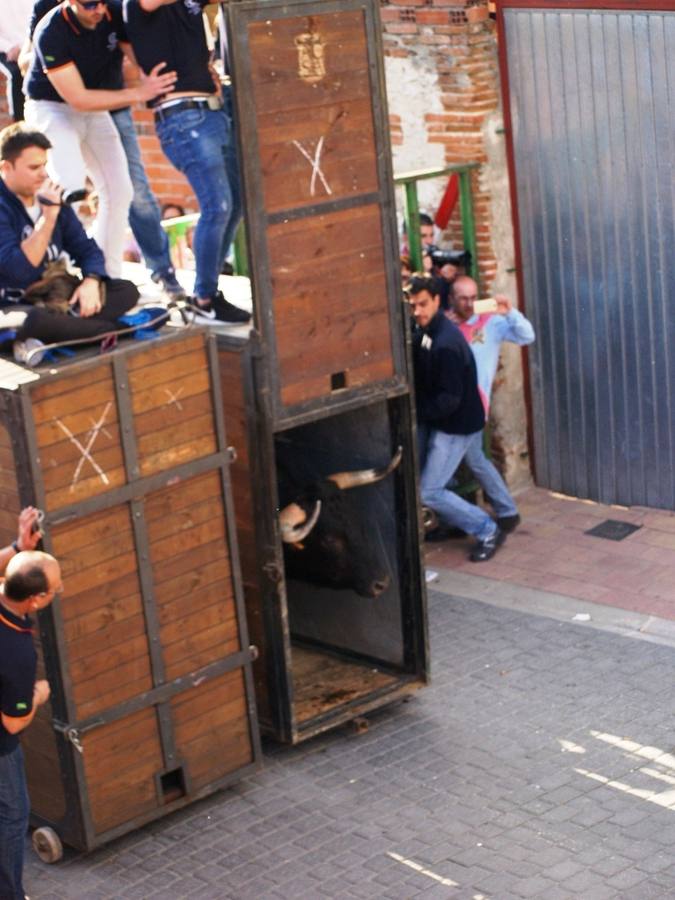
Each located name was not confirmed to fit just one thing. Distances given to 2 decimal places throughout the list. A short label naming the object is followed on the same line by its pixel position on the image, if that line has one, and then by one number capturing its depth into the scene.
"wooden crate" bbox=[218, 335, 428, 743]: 8.73
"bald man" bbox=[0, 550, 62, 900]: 7.14
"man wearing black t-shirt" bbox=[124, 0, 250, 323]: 9.28
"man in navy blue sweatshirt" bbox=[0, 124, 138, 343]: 8.09
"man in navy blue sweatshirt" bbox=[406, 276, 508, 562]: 11.05
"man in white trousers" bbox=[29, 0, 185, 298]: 9.95
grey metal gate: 11.40
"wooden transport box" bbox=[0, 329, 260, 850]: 7.74
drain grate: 11.87
